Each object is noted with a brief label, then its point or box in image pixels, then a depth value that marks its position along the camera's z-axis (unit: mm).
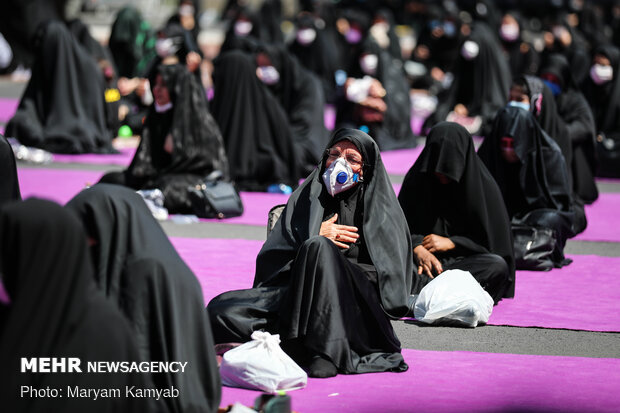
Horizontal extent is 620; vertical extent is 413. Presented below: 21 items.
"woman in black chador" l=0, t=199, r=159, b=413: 6816
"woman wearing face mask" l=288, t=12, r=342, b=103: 33469
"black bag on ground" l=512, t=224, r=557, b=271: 14570
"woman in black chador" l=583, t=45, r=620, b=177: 22859
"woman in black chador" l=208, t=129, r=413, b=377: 9984
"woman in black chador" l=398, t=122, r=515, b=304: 12586
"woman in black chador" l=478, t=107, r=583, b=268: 14961
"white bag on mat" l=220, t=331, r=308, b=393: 9477
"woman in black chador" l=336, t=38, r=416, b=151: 24781
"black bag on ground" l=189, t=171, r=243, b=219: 18016
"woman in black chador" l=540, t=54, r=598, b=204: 19031
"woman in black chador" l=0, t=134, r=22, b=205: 11297
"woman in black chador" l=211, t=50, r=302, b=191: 20969
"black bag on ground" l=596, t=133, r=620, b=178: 22750
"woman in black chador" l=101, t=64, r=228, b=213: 17859
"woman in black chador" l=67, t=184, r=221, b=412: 7926
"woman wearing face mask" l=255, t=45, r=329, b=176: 22437
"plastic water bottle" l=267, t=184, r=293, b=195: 20703
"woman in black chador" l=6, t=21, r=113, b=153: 24109
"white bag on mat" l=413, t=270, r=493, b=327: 11820
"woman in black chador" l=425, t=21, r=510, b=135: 28359
